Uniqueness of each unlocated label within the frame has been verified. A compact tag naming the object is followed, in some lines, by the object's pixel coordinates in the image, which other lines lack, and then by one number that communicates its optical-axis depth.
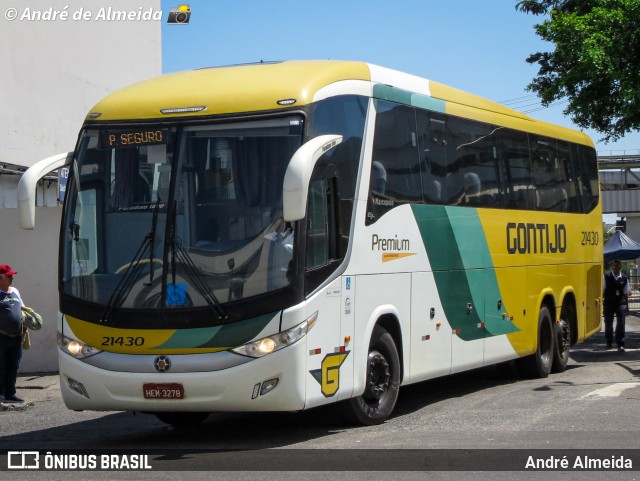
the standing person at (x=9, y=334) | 14.22
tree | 22.12
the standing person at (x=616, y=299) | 22.91
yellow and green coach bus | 9.96
